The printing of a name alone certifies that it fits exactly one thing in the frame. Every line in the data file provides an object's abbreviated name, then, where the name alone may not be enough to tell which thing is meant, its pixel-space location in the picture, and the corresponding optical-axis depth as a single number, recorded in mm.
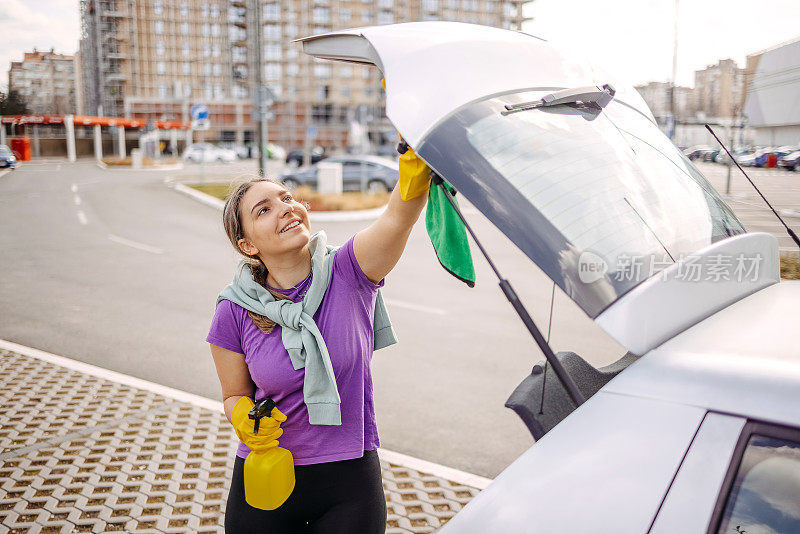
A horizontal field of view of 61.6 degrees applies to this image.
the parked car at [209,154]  55219
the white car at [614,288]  1207
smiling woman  2035
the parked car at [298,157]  53000
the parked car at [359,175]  24281
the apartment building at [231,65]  79812
